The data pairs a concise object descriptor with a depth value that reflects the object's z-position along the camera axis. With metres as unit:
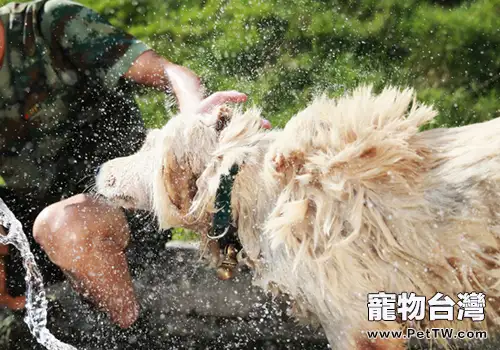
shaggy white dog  2.27
